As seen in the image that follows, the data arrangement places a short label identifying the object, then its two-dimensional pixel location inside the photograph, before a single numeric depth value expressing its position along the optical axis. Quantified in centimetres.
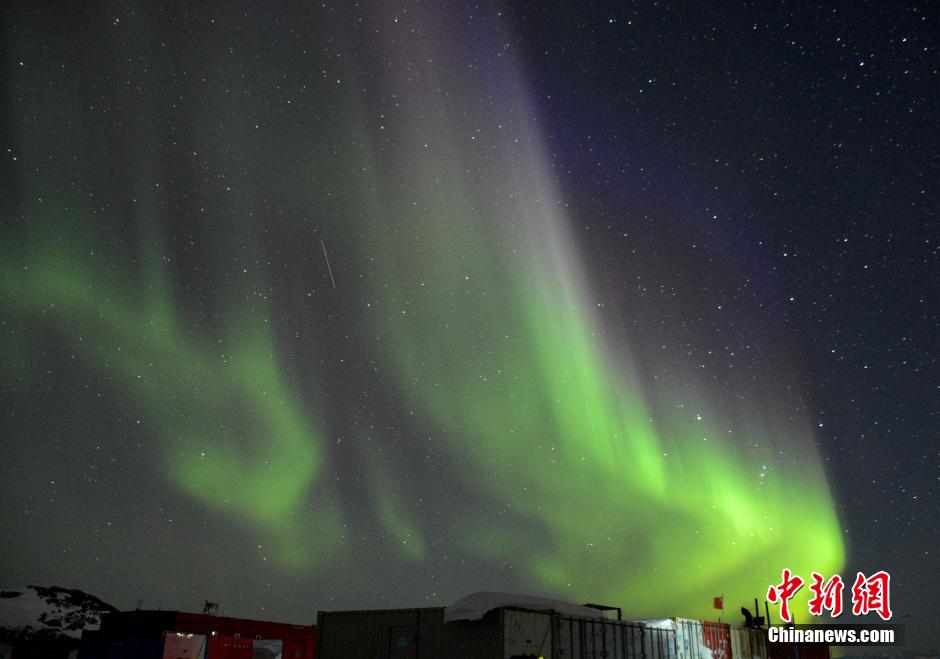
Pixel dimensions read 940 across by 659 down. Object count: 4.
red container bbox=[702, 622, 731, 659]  3023
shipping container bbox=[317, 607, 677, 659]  2066
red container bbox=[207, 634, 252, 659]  3734
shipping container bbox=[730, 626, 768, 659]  3209
